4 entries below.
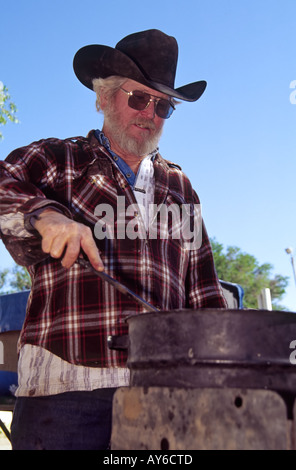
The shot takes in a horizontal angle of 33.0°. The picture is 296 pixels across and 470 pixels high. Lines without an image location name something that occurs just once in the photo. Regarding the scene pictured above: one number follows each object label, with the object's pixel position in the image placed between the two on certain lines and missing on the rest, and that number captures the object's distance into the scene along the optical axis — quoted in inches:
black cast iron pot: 49.0
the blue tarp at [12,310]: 217.9
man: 75.3
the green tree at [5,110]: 496.1
